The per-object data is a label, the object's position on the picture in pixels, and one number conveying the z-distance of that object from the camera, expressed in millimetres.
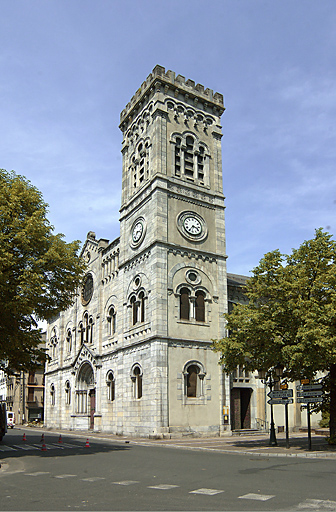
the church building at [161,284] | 30406
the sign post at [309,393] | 19797
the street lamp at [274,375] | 21797
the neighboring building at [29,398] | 69125
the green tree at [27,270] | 19703
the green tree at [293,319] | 19531
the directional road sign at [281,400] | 21406
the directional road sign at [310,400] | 19634
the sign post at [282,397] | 21469
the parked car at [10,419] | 55531
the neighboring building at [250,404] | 33750
